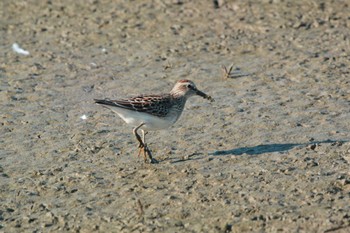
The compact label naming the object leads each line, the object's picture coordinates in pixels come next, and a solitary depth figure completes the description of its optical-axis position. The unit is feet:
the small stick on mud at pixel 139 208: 55.92
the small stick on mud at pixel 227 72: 82.33
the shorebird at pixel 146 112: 64.44
